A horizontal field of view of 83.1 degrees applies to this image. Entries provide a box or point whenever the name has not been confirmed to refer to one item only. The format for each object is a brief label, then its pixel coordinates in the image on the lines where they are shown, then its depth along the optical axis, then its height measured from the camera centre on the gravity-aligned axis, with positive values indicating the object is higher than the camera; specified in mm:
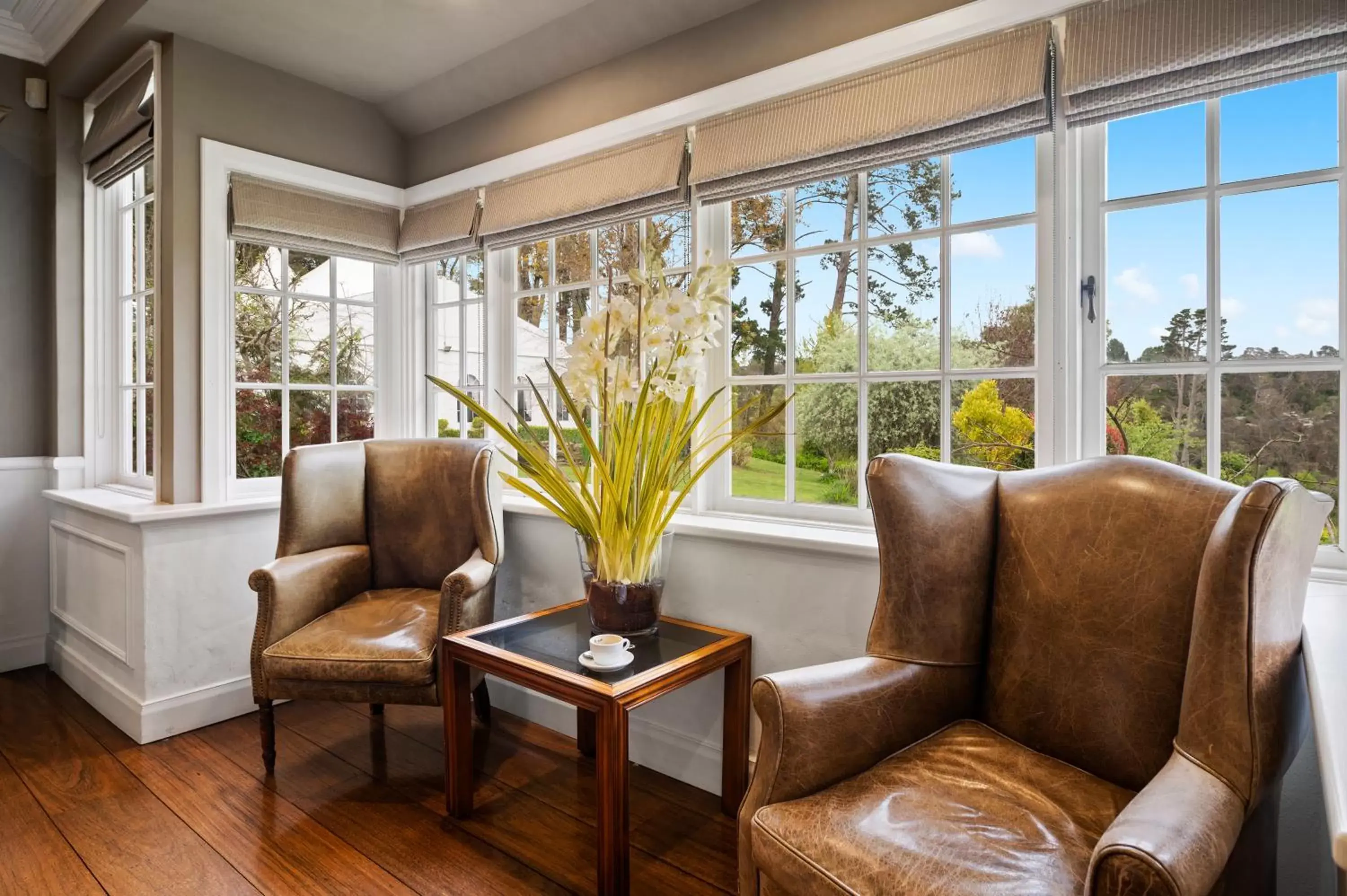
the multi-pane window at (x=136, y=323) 3119 +515
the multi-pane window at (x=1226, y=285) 1580 +338
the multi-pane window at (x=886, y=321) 1958 +340
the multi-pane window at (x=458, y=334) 3303 +487
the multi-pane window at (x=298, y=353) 3066 +389
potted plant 1867 +25
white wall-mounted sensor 3205 +1498
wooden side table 1663 -570
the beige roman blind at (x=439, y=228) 3090 +908
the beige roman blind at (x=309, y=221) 2869 +907
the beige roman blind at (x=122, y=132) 2824 +1219
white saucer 1792 -525
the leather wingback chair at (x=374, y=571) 2197 -419
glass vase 2031 -431
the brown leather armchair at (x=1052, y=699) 1064 -458
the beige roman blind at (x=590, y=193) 2400 +862
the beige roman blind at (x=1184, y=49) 1450 +792
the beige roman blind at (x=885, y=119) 1778 +837
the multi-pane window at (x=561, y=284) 2621 +601
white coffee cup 1802 -495
